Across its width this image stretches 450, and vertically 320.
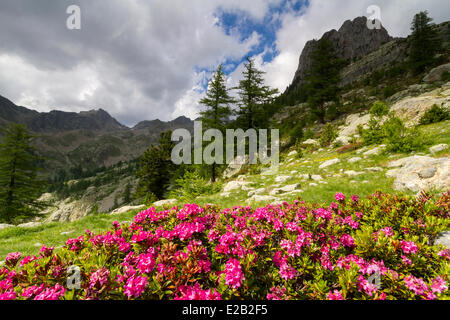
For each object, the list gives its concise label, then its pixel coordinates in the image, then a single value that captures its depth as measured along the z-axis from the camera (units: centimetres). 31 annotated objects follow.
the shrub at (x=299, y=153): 2347
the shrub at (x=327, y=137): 2498
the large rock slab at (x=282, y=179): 1393
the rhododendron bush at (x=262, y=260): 231
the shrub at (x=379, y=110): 2120
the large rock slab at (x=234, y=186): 1443
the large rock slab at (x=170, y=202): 1324
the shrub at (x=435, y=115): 1705
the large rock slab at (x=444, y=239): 323
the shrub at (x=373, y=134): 1582
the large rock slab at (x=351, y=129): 2430
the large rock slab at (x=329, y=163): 1498
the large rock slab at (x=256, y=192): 1180
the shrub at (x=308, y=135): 3045
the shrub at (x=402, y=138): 1172
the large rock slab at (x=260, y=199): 954
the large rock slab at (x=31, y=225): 1022
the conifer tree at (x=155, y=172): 3356
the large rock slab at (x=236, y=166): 2789
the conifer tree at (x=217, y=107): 2425
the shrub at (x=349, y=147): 1795
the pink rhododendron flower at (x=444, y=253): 273
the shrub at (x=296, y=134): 3205
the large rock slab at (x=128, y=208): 1175
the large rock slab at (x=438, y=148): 1023
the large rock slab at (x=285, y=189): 1109
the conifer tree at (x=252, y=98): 2841
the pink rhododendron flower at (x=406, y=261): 269
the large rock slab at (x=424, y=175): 684
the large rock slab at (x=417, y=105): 1986
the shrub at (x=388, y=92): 3903
